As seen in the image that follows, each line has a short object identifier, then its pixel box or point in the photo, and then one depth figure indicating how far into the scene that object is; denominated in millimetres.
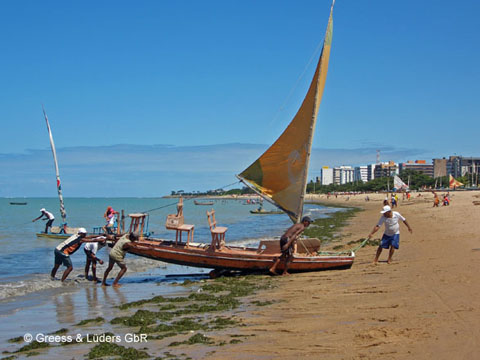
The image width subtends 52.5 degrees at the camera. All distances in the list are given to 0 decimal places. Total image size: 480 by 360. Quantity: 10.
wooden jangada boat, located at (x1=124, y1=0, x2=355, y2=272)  14438
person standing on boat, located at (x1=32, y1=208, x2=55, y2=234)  27211
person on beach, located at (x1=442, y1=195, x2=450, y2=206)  44616
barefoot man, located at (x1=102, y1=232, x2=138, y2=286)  13914
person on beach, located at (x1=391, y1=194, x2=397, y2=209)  48719
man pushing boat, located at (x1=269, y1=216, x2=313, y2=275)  13672
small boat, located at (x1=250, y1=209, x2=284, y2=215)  69338
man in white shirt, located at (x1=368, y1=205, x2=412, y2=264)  13477
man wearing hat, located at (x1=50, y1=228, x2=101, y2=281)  14203
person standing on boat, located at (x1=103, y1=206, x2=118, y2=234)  20308
